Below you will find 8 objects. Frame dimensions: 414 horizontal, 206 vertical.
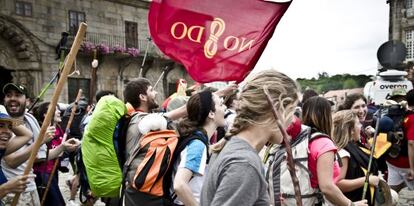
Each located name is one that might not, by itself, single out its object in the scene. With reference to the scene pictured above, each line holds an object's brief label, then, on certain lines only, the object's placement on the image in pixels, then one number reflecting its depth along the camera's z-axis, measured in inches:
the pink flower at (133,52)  907.5
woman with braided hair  64.1
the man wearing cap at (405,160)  199.9
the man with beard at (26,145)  138.4
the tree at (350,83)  2154.9
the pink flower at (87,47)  817.5
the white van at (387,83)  424.6
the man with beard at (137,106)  130.6
